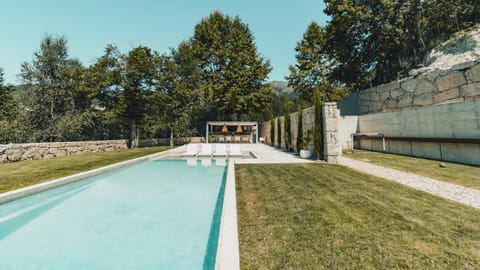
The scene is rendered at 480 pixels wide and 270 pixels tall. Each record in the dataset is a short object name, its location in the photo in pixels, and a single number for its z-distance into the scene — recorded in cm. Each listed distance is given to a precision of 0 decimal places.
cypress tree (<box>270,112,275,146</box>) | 1902
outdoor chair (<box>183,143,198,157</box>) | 1174
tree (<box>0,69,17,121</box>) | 1652
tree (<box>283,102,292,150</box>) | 1361
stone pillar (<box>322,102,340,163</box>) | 825
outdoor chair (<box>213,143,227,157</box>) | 1155
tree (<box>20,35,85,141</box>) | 1571
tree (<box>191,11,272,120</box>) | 2425
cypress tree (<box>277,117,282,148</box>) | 1673
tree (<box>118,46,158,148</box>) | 1864
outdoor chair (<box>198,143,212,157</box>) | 1152
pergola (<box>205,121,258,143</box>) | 2266
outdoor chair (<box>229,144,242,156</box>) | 1143
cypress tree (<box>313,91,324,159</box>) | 873
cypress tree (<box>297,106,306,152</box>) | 1119
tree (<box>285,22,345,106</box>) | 2244
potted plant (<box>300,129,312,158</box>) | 963
